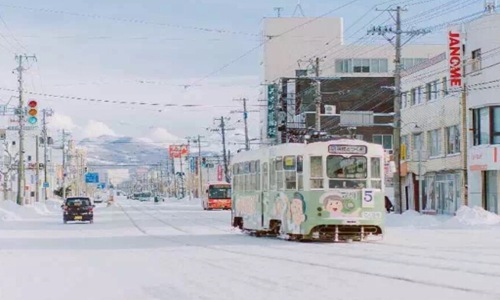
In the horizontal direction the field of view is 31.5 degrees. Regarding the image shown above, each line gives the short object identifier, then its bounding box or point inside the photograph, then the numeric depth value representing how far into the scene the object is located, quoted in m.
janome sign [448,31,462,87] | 48.88
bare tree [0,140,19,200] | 90.92
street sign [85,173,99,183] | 141.00
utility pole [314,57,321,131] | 55.13
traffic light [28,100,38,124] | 37.69
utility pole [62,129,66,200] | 115.07
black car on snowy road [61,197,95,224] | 50.56
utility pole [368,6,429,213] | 45.03
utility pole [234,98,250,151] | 86.90
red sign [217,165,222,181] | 137.93
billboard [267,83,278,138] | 103.31
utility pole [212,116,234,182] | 100.70
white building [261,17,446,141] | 114.62
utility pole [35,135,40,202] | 86.94
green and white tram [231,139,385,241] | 27.23
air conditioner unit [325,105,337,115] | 82.00
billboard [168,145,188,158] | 152.62
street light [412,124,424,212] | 58.59
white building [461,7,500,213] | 47.75
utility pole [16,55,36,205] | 66.93
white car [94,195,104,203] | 143.32
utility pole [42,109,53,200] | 98.69
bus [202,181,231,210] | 81.50
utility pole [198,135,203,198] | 124.86
